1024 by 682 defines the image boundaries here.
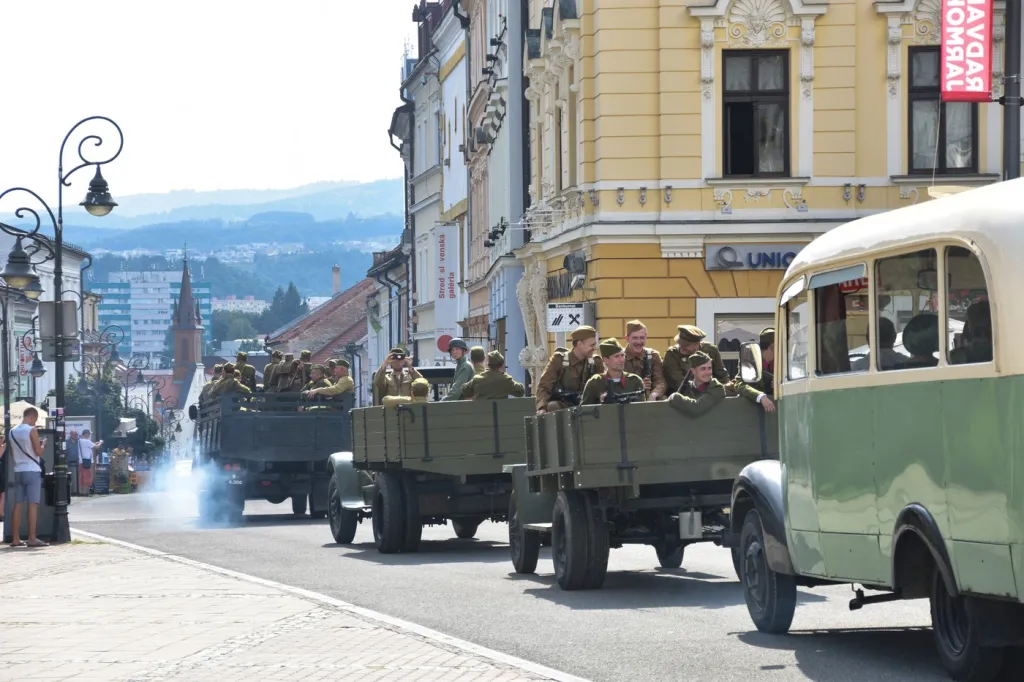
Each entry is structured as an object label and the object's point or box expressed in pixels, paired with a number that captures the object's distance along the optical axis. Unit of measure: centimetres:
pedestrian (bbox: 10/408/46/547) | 2425
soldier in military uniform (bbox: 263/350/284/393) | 2994
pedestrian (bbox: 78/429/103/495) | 5260
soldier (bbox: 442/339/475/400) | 2142
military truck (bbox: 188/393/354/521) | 2867
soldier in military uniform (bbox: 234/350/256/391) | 3073
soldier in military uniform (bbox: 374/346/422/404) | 2211
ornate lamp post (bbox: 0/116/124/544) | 2503
